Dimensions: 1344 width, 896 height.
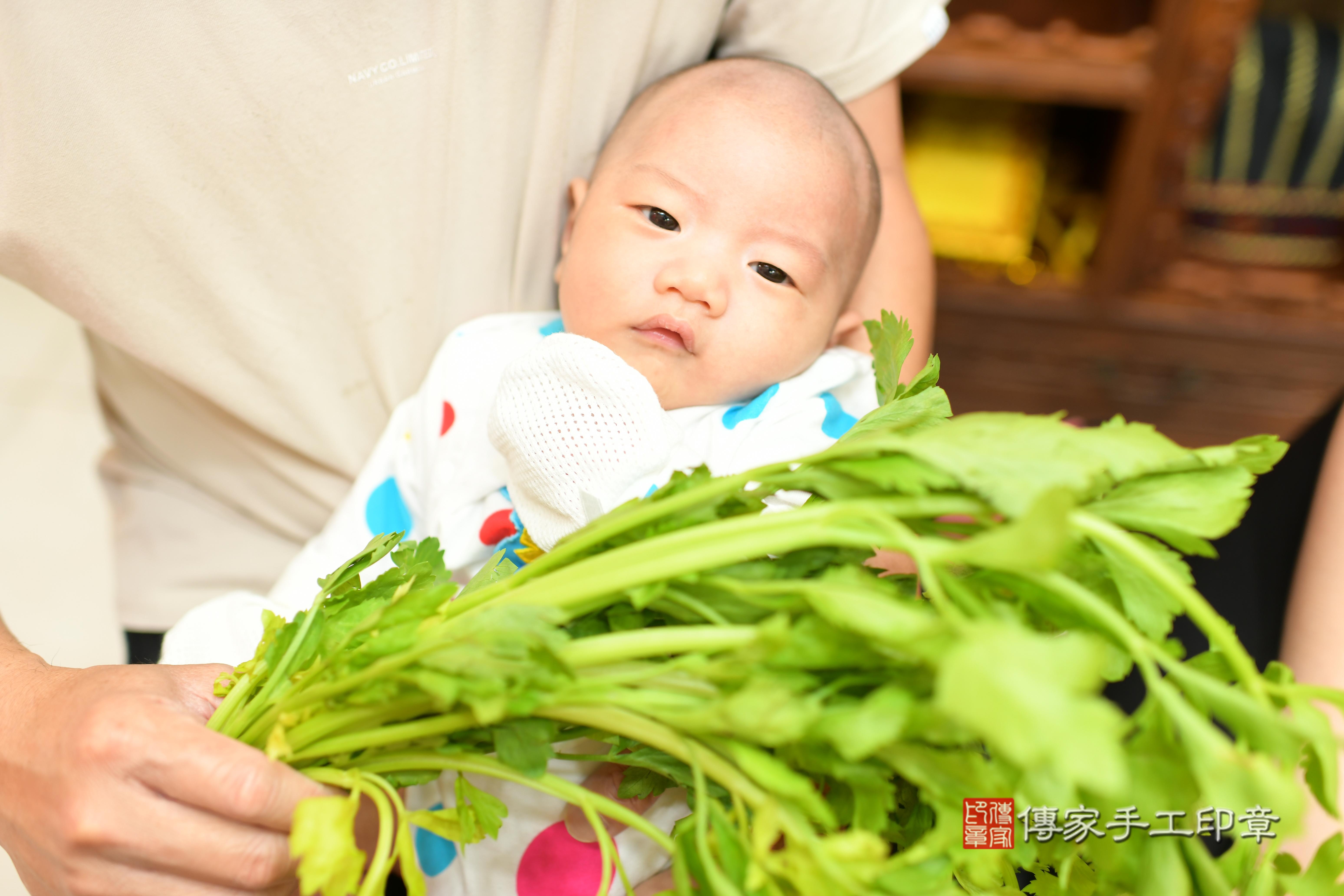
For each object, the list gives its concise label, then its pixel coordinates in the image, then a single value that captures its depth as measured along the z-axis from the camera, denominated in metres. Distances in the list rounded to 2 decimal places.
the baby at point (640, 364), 0.69
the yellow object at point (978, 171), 1.84
